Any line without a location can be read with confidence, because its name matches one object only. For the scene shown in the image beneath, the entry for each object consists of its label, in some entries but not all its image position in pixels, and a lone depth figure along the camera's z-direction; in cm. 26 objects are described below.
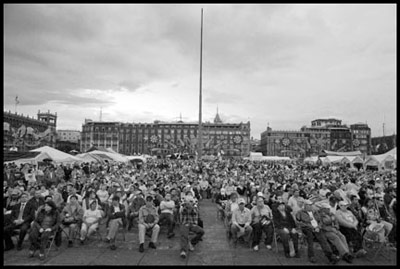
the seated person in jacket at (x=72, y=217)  727
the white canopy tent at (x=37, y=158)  1760
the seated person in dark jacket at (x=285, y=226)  657
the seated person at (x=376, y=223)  688
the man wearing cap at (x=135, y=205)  883
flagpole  3715
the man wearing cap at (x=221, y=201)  1020
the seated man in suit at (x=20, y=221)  676
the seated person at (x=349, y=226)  671
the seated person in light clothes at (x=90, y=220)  733
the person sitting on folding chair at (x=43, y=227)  638
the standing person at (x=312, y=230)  620
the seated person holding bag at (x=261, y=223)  709
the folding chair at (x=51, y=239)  644
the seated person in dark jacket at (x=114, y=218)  718
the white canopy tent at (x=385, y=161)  2314
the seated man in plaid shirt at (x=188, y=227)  669
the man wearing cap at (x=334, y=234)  621
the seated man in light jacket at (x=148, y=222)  702
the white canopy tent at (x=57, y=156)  1975
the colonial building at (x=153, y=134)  11869
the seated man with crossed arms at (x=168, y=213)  820
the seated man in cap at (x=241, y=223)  731
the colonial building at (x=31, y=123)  8383
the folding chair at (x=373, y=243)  667
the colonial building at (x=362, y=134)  12938
